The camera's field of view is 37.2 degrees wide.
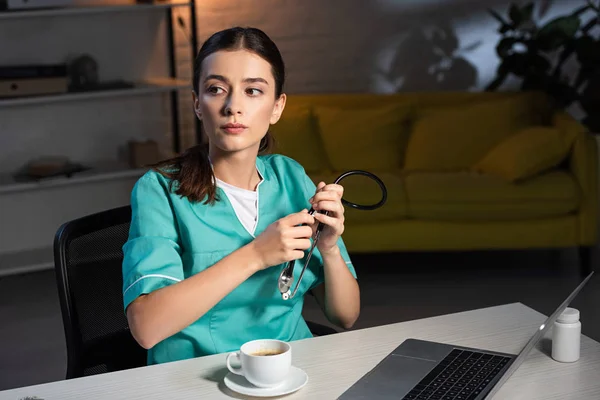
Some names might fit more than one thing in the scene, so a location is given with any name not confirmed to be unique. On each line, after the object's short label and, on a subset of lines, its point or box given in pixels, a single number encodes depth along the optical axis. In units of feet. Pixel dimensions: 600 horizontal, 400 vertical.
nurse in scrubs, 5.07
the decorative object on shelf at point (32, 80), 14.02
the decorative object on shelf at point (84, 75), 14.76
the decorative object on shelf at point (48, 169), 14.42
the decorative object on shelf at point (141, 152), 15.23
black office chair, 5.69
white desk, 4.58
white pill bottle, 4.89
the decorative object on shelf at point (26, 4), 13.94
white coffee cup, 4.46
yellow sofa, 13.34
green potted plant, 15.38
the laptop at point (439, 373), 4.43
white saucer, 4.50
